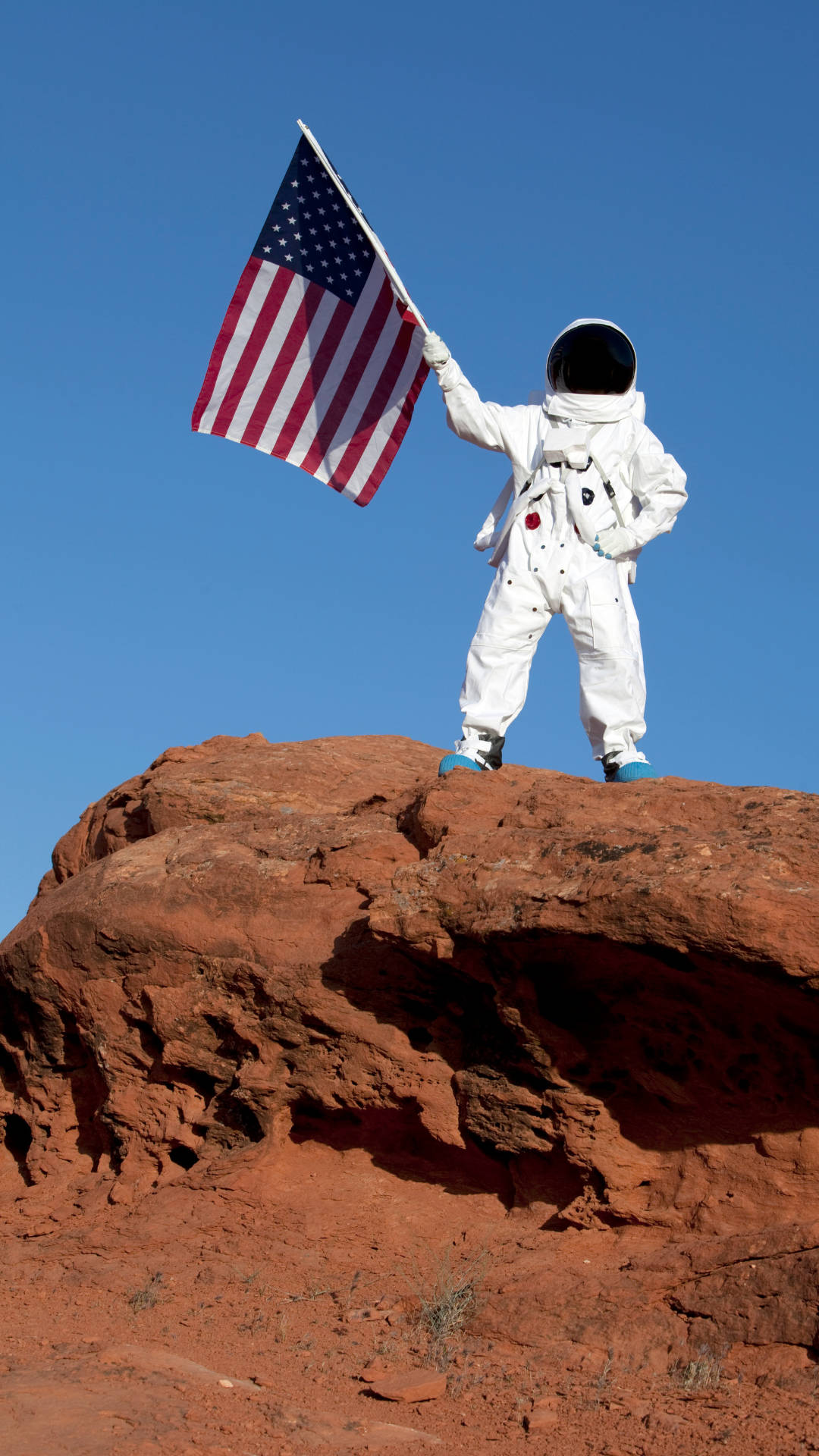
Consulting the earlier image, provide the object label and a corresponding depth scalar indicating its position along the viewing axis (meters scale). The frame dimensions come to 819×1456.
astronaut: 7.12
